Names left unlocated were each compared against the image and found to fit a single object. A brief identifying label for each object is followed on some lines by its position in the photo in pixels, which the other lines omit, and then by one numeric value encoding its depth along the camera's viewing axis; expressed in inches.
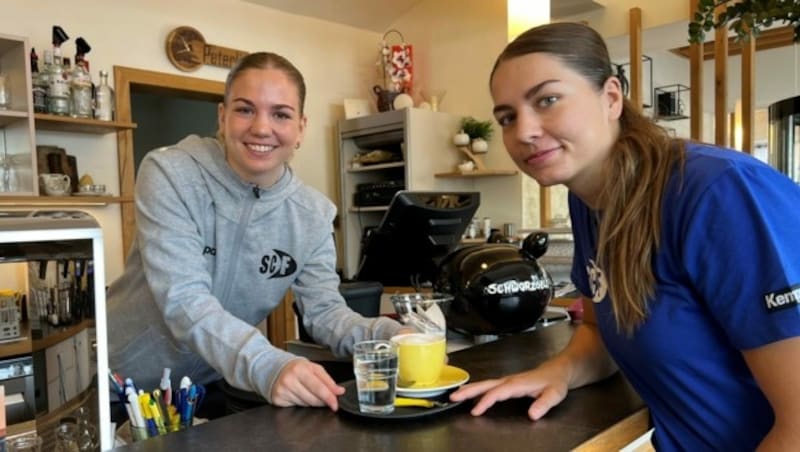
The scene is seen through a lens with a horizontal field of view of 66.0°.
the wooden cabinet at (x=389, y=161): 156.3
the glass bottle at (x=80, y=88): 118.3
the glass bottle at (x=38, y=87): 113.7
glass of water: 32.1
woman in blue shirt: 27.2
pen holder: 34.1
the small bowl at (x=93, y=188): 121.6
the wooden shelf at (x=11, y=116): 107.5
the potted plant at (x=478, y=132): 161.2
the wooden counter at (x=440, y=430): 28.3
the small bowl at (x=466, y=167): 159.5
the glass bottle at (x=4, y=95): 110.7
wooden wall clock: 140.5
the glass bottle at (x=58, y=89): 115.0
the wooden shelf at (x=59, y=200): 109.4
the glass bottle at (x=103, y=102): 122.9
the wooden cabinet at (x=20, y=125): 109.3
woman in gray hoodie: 45.1
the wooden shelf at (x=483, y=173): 157.6
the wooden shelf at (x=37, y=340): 33.3
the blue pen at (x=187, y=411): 36.0
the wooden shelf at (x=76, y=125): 113.9
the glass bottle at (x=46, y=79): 114.9
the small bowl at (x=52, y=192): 115.0
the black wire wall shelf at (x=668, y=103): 217.0
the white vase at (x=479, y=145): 160.7
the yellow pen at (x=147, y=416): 34.5
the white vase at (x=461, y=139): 161.2
